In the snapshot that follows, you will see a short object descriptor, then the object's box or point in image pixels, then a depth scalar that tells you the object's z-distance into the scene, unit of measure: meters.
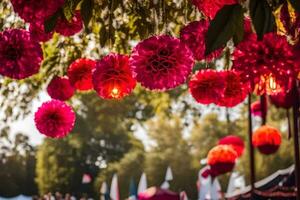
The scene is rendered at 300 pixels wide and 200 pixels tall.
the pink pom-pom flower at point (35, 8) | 2.20
